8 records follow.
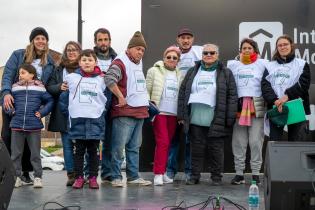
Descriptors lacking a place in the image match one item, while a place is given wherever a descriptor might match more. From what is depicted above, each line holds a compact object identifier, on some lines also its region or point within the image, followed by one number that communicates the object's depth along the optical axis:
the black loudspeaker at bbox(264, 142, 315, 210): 3.22
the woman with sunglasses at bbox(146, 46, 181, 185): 5.38
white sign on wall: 6.20
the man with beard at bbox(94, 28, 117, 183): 5.44
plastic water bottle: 3.63
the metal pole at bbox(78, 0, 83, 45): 10.55
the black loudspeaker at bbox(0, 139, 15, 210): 3.35
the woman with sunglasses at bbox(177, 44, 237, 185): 5.27
